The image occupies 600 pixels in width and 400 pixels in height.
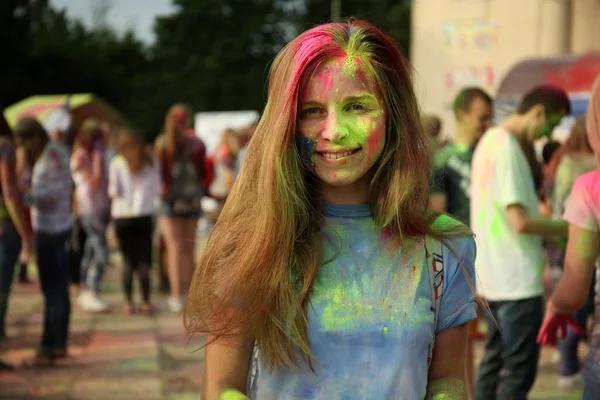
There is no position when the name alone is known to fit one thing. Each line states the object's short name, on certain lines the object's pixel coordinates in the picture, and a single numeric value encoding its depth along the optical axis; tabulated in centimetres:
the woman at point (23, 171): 741
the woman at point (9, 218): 655
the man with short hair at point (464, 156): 565
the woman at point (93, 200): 967
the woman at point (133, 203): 939
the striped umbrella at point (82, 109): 1791
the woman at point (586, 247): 304
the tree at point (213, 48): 4712
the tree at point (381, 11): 4500
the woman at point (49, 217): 723
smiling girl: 207
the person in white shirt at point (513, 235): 474
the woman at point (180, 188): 946
